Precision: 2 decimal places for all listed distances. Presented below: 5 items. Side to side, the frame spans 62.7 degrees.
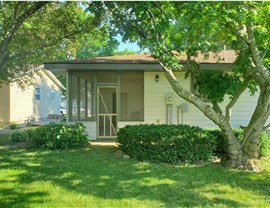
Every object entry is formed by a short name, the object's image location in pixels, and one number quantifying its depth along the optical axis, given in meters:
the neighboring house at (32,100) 15.32
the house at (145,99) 8.67
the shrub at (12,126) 14.06
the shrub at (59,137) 7.10
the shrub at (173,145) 5.77
